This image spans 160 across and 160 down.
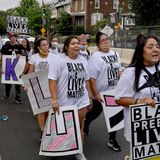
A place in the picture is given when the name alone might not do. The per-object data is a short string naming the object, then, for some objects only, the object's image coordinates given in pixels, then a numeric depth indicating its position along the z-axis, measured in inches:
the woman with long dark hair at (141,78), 84.4
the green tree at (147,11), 806.7
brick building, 1530.3
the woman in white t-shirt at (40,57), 157.3
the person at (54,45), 229.3
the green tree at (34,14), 1397.8
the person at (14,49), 223.4
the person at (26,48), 231.0
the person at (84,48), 183.9
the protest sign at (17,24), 337.2
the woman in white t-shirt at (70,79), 113.9
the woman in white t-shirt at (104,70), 131.8
